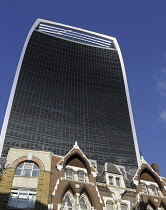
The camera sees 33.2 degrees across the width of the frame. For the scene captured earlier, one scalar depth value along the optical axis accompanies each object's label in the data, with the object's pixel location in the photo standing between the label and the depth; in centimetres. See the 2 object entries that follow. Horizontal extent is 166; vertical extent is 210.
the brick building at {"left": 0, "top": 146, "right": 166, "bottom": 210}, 3759
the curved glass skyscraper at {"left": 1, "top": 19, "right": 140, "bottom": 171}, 8862
